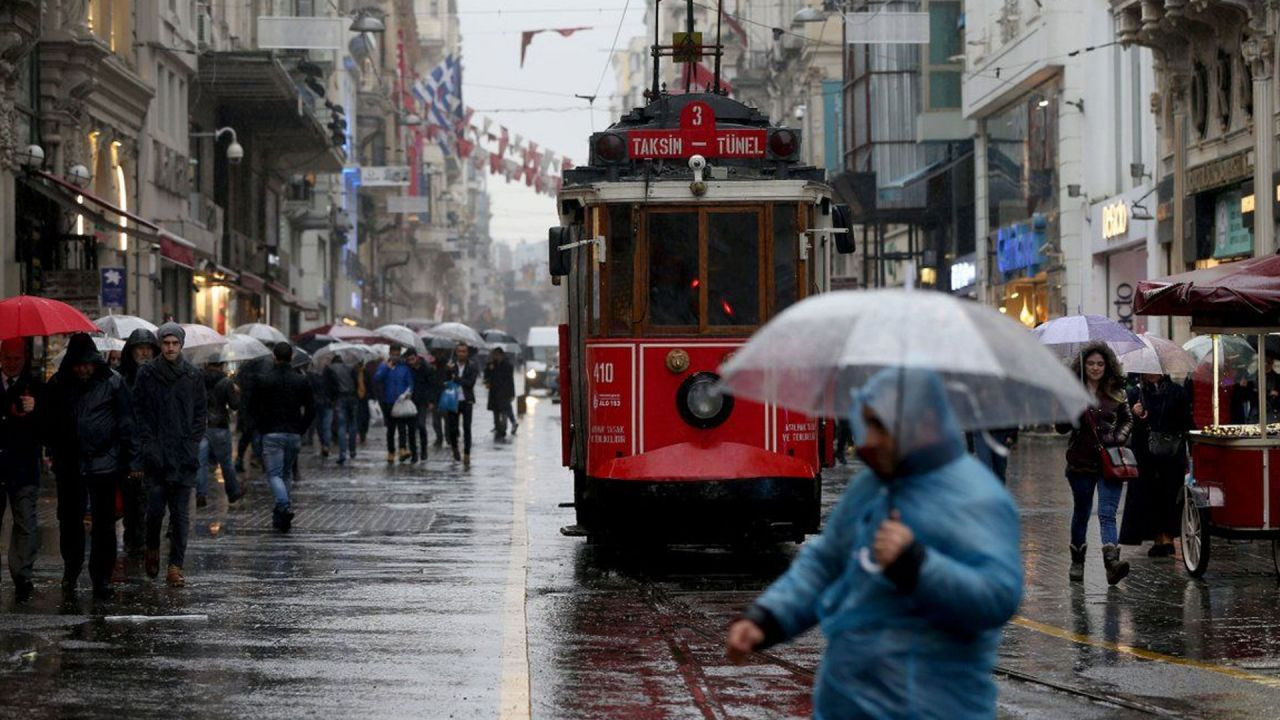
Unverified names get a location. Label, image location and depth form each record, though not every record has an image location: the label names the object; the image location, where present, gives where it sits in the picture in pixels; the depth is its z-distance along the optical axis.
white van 80.56
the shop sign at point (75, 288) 30.17
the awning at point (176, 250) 35.66
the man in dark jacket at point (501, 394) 37.91
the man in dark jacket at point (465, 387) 30.75
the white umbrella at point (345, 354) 33.44
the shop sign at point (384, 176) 66.50
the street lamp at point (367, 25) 45.25
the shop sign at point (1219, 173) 30.73
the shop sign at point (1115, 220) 39.28
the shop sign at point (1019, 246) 45.56
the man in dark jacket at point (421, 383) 32.56
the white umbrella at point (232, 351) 24.44
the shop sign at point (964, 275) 52.28
